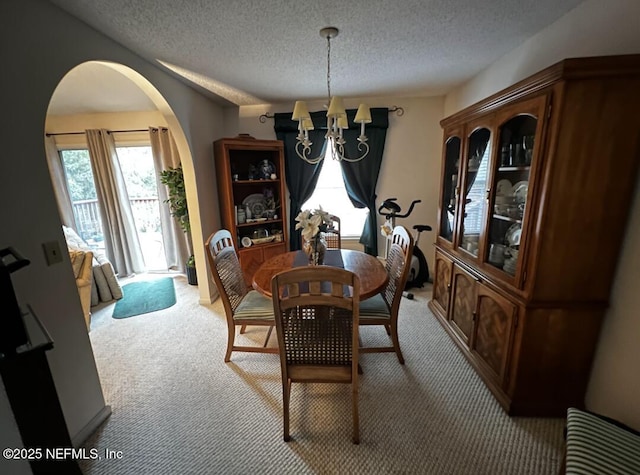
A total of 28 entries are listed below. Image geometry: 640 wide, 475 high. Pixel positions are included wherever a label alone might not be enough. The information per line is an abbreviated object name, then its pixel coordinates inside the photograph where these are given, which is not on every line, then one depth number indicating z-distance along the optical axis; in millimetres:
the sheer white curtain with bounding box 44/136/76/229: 3727
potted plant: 3393
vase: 2072
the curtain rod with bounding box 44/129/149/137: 3742
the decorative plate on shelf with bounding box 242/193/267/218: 3561
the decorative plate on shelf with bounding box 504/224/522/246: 1669
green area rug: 3057
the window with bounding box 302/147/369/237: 3828
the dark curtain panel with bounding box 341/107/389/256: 3496
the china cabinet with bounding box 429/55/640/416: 1249
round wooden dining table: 1806
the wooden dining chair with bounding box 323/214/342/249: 3000
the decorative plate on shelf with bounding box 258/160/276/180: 3516
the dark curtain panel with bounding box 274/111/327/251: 3557
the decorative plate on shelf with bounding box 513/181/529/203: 1596
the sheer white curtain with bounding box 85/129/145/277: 3753
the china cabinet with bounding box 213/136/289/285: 3230
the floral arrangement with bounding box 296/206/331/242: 1956
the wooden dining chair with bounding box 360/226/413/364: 1909
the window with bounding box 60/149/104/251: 3898
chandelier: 1832
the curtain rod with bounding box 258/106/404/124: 3498
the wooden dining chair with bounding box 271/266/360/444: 1303
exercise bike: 3320
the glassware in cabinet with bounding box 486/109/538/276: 1547
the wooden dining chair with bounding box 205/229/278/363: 1991
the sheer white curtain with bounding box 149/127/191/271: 3769
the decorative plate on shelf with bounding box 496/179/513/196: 1762
